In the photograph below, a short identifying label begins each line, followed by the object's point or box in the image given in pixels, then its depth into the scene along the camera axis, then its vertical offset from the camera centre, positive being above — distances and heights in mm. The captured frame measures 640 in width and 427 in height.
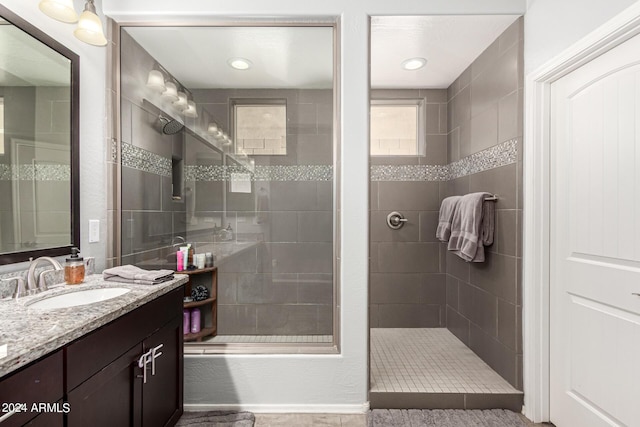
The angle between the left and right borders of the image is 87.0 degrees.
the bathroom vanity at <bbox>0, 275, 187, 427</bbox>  869 -481
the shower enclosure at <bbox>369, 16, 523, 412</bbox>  2061 +37
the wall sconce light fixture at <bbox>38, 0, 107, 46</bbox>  1424 +862
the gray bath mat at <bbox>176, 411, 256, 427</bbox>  1882 -1185
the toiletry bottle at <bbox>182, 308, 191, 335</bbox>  2184 -719
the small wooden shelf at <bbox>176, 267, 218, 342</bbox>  2193 -622
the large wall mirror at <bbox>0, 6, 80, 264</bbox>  1406 +319
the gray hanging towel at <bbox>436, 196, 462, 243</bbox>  2752 -52
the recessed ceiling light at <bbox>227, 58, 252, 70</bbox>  2223 +984
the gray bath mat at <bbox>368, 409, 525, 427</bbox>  1860 -1175
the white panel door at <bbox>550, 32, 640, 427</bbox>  1421 -155
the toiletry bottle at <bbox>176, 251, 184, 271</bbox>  2287 -327
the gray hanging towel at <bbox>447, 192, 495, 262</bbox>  2342 -109
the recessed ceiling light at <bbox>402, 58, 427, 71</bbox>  2627 +1174
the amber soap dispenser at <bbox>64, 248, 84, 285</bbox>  1557 -267
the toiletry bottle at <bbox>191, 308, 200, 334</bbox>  2199 -718
